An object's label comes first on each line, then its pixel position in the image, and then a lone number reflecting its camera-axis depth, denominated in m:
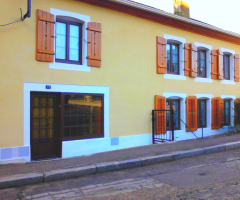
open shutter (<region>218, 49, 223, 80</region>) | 12.67
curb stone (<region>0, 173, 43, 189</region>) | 5.09
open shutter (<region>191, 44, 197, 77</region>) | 11.49
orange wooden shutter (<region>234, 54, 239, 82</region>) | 13.67
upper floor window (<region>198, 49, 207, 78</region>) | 12.27
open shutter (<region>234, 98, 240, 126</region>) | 13.17
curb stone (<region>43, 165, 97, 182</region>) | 5.57
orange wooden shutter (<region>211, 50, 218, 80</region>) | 12.47
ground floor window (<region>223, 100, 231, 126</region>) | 13.41
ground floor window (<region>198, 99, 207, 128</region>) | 12.24
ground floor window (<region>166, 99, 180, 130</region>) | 11.04
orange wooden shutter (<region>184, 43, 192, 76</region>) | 11.31
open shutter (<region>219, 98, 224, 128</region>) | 12.79
